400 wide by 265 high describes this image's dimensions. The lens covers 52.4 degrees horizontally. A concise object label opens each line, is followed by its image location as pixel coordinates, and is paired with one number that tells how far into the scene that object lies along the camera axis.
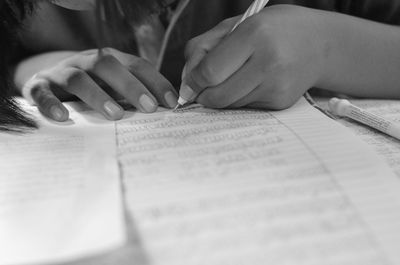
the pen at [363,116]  0.37
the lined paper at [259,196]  0.22
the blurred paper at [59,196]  0.22
